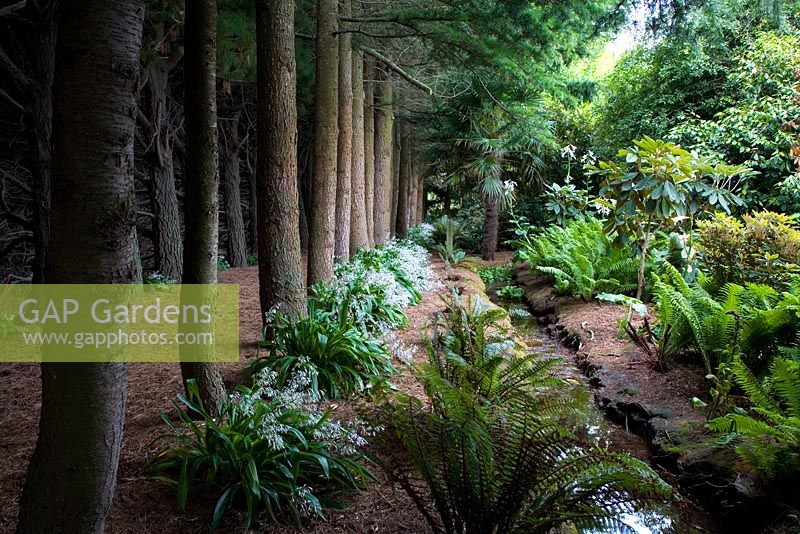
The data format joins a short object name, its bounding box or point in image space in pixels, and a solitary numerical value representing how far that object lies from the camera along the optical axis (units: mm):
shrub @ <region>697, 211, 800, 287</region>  5969
